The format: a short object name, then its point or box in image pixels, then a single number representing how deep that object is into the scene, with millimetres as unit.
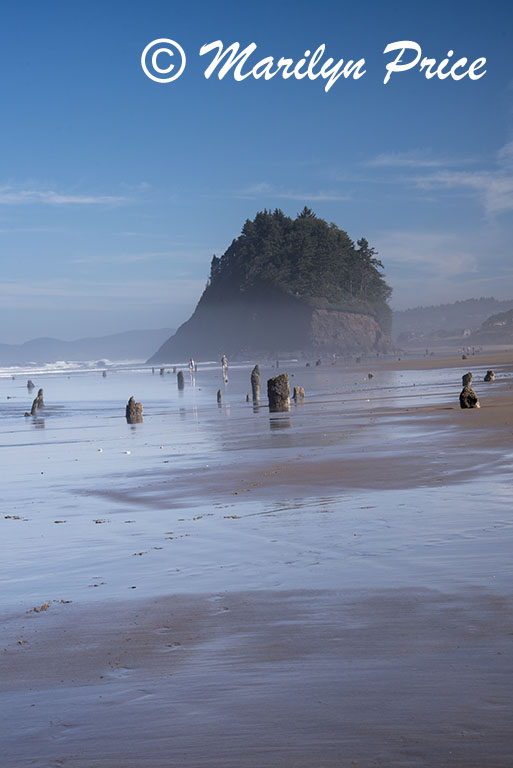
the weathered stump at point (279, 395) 31078
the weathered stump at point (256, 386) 38031
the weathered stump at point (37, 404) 38438
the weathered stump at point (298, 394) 36344
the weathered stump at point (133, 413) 29703
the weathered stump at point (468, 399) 24938
